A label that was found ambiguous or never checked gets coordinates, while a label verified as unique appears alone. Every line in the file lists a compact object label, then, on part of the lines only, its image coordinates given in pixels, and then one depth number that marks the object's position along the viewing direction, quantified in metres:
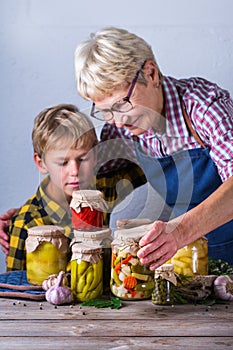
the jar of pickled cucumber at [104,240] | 2.01
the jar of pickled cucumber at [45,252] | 2.05
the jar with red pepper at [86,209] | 2.03
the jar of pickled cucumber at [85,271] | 1.98
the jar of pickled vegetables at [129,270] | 1.96
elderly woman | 2.02
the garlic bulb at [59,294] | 1.96
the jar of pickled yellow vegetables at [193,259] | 2.05
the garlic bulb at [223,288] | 1.99
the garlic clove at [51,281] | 2.01
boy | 2.40
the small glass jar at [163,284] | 1.95
